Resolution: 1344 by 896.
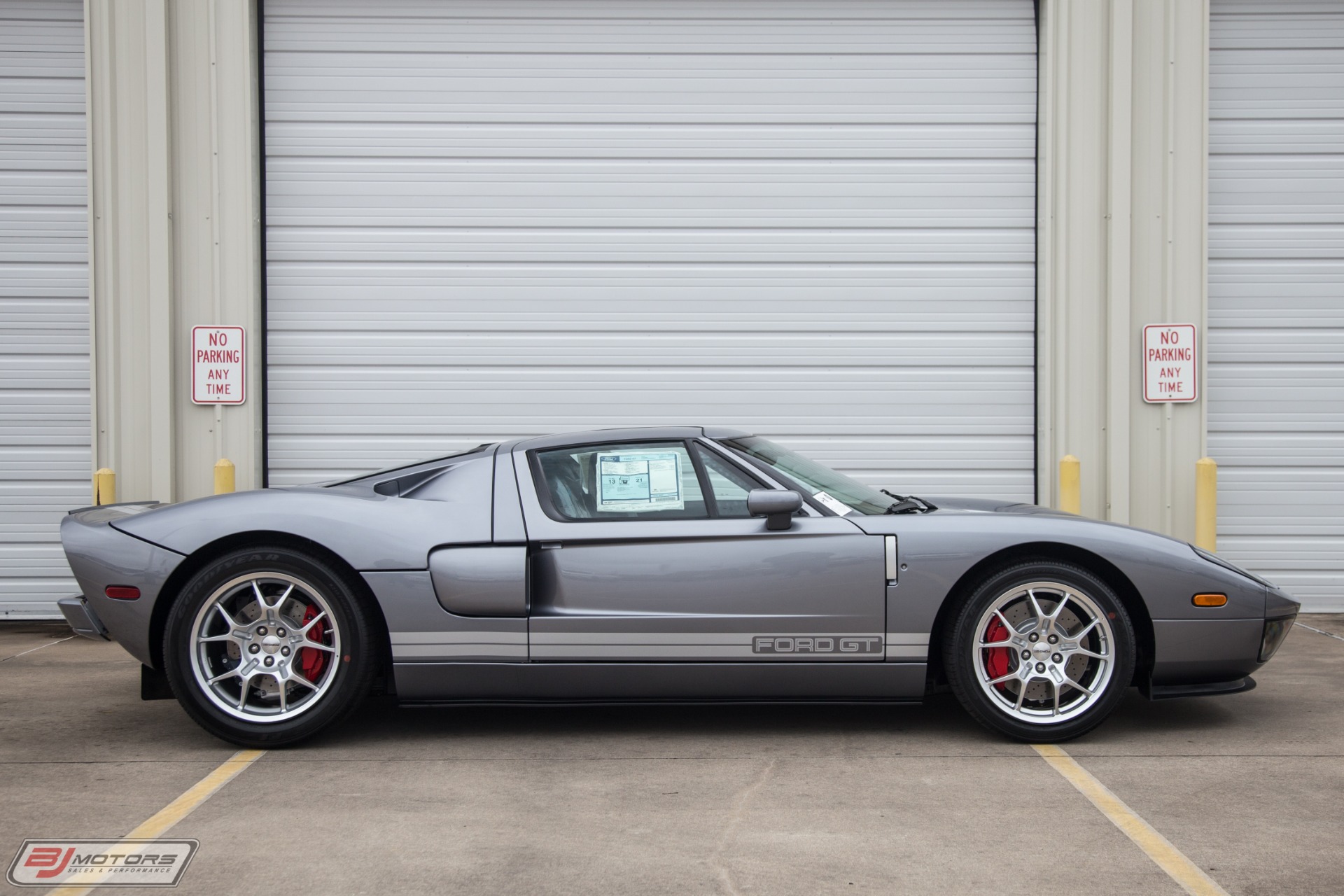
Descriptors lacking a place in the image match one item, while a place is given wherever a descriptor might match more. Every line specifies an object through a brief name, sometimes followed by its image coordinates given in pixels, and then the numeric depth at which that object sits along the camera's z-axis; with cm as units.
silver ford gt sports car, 394
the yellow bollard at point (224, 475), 690
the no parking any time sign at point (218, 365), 715
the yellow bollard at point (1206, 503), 695
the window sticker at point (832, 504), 411
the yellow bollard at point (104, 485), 694
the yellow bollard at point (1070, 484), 702
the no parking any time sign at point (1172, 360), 717
